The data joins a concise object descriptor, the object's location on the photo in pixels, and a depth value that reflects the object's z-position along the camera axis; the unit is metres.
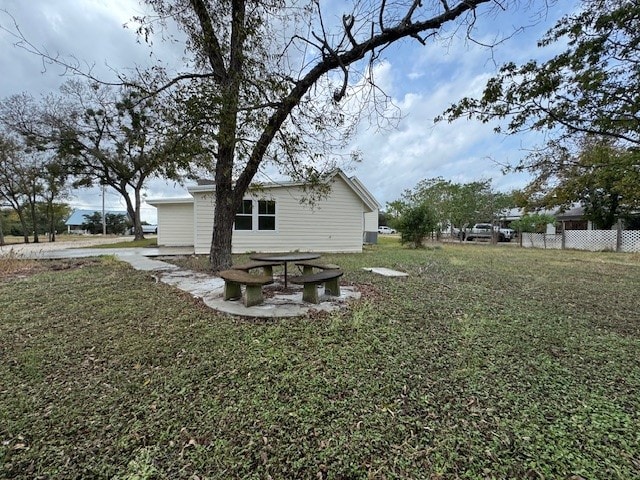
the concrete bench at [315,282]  4.17
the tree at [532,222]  21.36
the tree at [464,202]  24.39
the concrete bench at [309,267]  5.17
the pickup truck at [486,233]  27.56
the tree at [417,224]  15.80
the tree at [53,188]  19.70
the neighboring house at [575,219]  22.42
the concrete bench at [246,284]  3.98
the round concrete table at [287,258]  4.70
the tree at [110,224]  39.00
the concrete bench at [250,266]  4.84
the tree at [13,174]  19.97
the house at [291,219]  11.67
